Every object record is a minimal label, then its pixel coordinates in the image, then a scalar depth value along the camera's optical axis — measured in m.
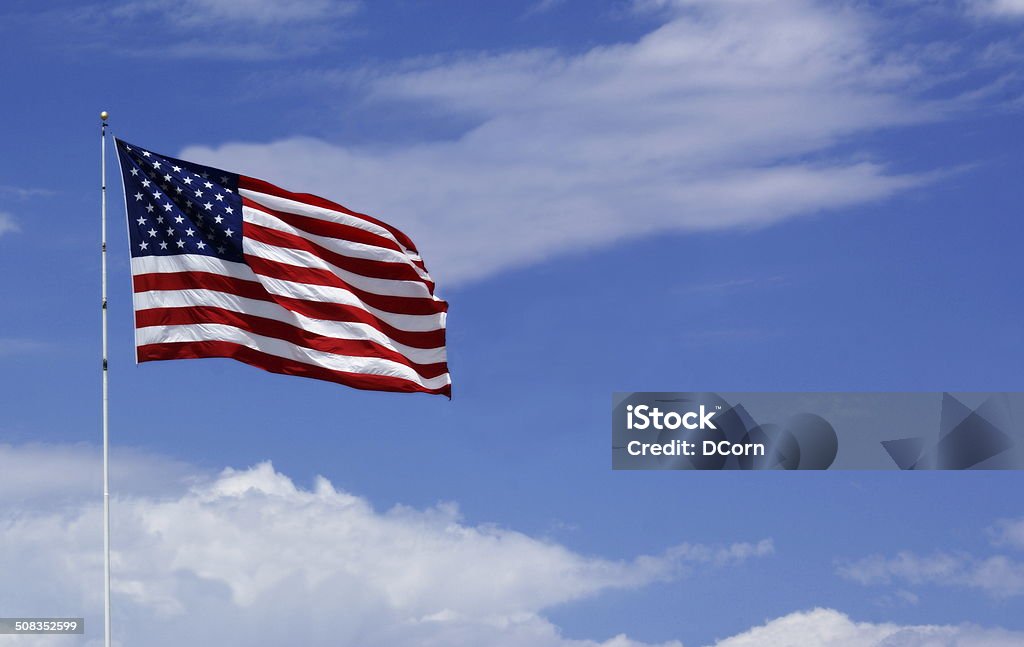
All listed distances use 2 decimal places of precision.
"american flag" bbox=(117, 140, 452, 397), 35.62
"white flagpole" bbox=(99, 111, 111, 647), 33.31
